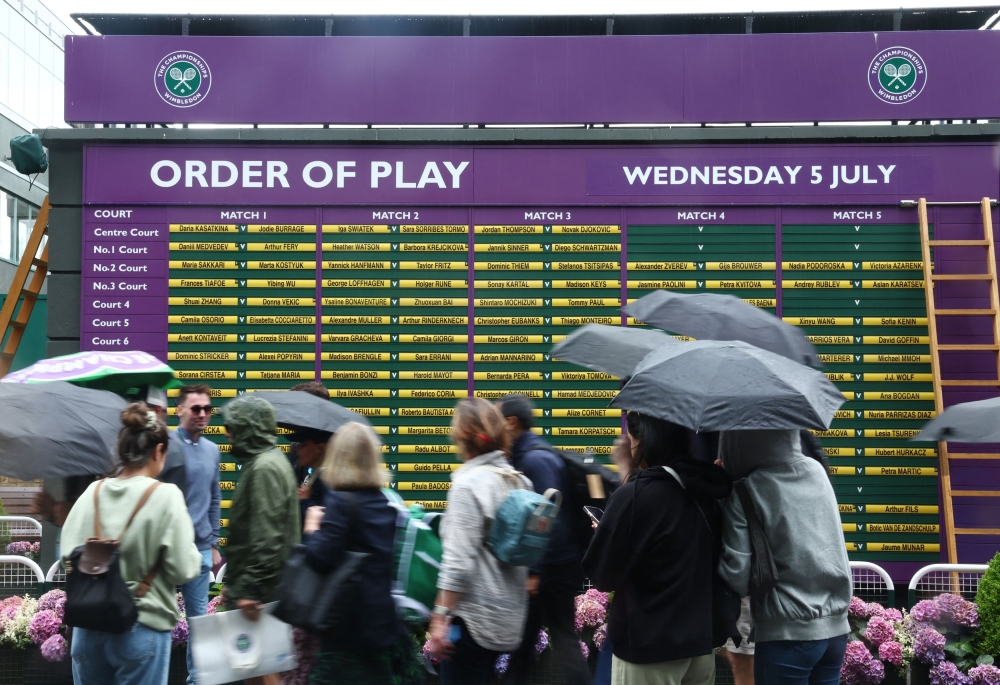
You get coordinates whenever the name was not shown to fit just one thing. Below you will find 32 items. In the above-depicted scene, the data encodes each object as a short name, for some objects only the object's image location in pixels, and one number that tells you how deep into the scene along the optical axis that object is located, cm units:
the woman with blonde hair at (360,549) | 423
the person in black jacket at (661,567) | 404
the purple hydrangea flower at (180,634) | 694
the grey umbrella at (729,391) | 396
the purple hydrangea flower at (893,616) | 704
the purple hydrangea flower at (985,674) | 660
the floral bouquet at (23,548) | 1028
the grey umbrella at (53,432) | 457
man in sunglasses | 668
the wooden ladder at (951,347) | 905
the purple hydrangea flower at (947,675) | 670
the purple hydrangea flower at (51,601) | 704
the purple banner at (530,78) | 972
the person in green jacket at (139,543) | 450
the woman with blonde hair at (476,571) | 461
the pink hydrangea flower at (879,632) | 690
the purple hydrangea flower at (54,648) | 682
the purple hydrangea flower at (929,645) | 681
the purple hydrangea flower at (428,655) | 689
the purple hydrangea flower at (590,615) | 710
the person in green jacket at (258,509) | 535
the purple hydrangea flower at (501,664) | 684
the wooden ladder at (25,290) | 1004
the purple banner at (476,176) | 966
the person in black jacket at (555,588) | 520
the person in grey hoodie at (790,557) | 417
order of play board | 954
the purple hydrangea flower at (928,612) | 690
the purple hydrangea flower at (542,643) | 707
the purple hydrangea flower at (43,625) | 690
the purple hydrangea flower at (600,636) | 691
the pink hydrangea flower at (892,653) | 682
